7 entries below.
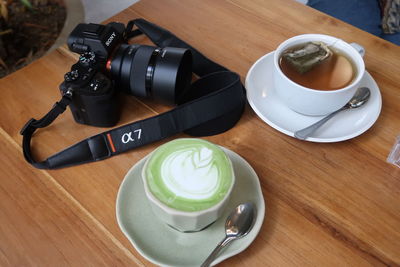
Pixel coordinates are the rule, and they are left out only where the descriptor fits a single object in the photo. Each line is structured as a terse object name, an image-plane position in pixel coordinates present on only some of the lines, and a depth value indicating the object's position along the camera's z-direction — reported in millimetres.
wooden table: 538
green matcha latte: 478
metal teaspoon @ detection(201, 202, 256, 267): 512
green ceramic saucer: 504
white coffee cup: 612
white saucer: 650
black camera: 646
